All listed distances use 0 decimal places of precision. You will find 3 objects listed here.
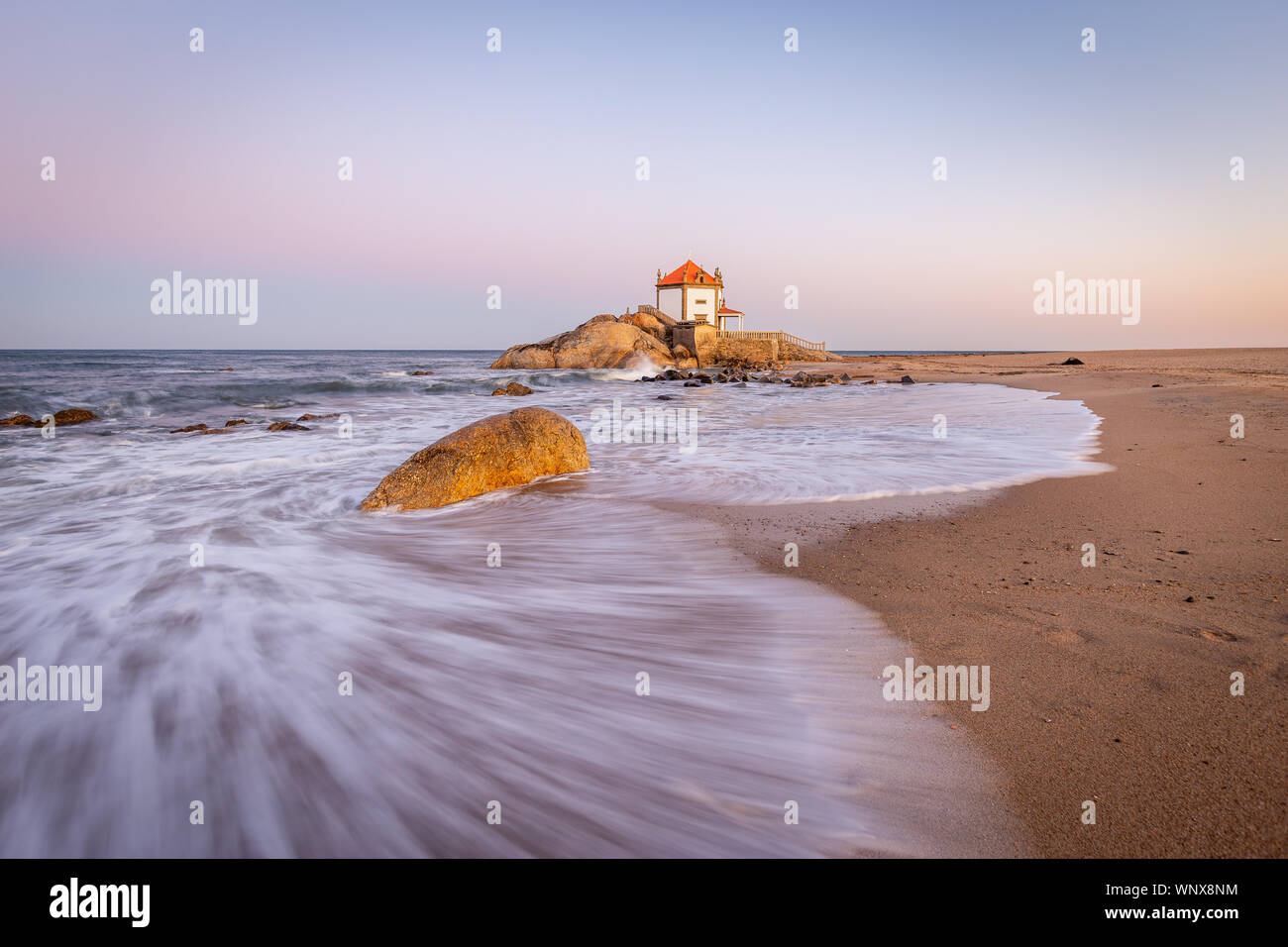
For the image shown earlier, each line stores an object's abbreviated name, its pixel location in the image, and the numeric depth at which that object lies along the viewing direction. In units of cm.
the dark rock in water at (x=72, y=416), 1581
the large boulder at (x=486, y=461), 698
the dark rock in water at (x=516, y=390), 2578
